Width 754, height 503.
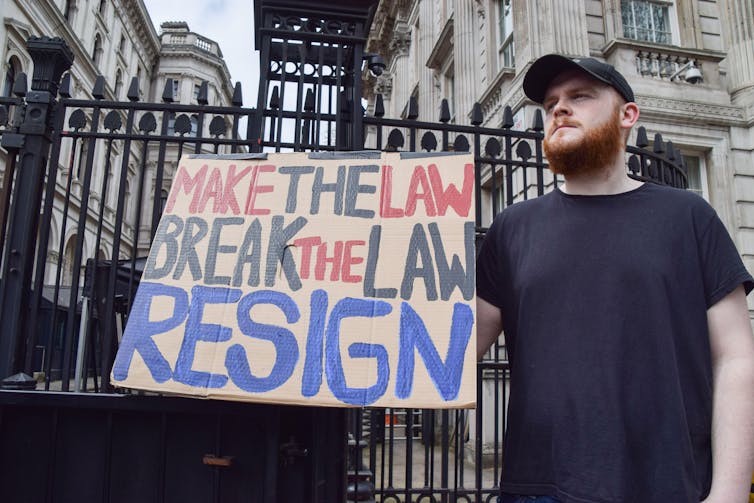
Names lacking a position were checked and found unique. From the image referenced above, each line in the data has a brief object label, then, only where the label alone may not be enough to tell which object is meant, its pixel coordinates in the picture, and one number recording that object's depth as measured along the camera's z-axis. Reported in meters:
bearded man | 1.53
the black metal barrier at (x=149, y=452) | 2.31
